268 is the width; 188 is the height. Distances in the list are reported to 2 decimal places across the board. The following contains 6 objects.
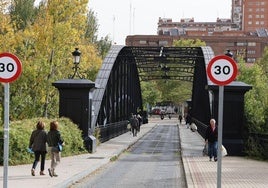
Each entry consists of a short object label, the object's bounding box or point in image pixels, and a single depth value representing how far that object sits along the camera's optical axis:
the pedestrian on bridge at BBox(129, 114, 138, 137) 38.16
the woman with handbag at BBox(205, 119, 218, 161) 19.94
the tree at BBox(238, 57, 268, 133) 23.12
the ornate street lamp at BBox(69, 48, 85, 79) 23.88
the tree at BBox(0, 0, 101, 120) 34.69
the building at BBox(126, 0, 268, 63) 151.75
